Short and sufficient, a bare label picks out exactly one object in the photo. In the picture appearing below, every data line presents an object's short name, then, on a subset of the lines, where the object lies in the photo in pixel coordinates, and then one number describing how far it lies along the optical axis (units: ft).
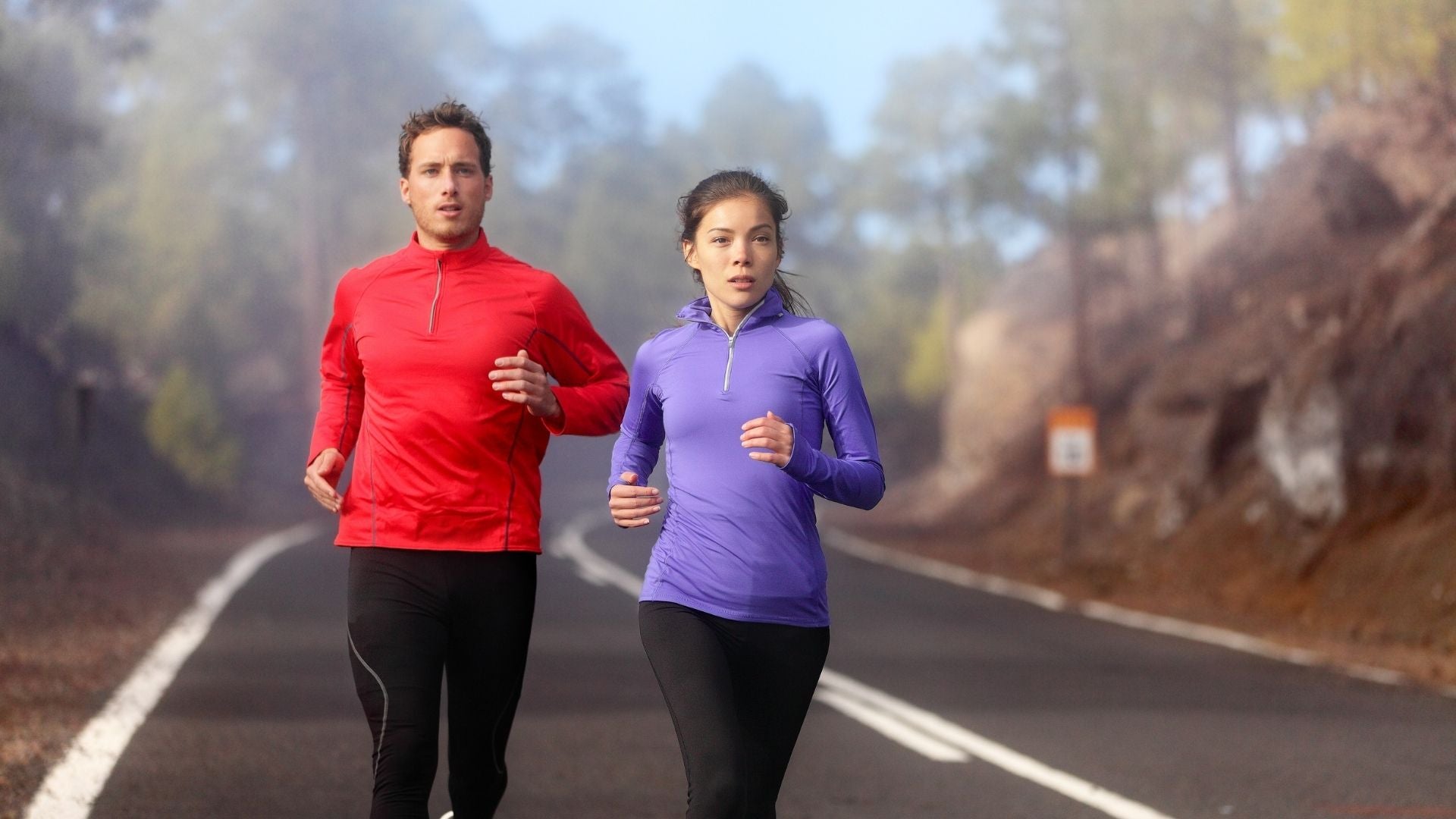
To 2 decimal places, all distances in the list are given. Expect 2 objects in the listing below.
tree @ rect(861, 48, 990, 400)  248.93
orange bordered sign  78.95
